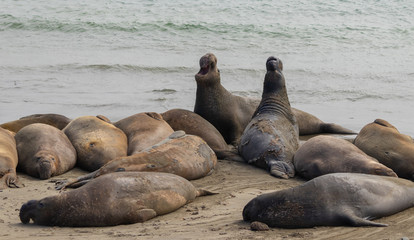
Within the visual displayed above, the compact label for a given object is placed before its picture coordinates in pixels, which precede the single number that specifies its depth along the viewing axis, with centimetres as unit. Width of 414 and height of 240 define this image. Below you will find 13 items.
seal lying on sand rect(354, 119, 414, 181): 1495
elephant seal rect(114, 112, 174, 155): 1580
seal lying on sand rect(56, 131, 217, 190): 1332
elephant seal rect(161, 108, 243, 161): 1711
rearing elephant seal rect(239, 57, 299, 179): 1605
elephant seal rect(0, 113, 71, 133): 1752
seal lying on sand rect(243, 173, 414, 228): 1062
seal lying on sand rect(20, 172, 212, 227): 1087
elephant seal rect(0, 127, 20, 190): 1362
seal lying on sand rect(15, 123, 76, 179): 1457
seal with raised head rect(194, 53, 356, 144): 1939
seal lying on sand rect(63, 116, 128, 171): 1529
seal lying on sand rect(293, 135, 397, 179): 1407
